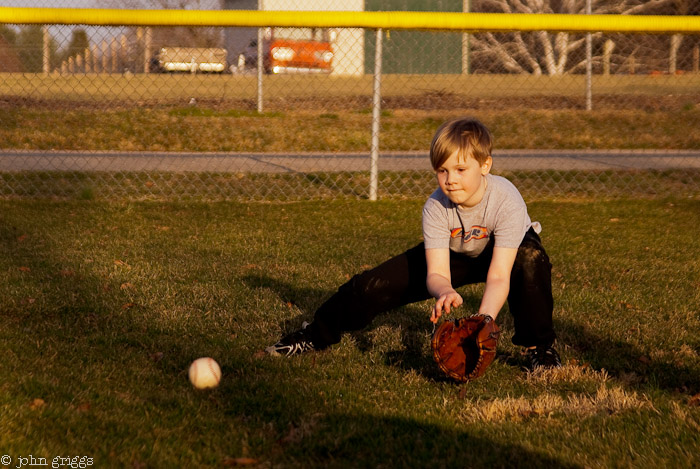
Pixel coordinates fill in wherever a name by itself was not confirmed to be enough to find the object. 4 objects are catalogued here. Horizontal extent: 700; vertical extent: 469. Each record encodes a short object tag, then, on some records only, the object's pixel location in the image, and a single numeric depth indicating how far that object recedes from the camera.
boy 6.74
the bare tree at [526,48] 26.14
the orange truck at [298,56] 21.08
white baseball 6.83
